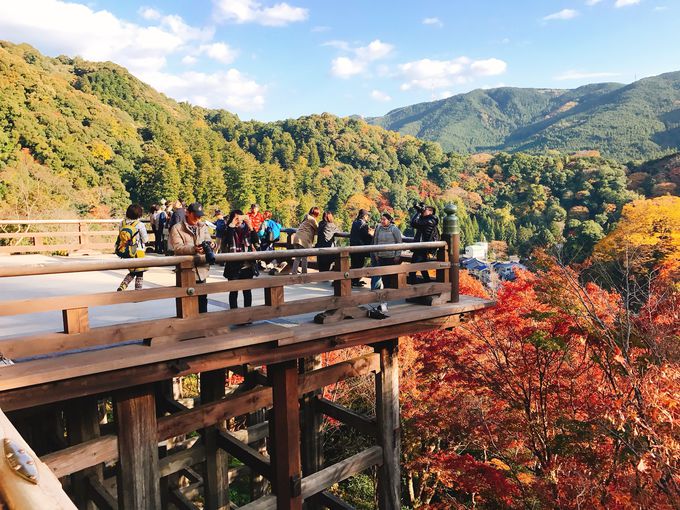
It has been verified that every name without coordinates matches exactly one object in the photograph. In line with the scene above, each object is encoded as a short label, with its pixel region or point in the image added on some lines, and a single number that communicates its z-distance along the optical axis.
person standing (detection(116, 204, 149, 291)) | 5.91
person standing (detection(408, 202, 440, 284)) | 6.63
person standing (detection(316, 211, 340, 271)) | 7.84
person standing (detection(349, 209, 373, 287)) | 7.33
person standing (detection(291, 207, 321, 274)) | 7.61
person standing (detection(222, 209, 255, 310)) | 7.12
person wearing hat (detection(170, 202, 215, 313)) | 4.34
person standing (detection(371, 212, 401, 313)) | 6.47
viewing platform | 3.59
